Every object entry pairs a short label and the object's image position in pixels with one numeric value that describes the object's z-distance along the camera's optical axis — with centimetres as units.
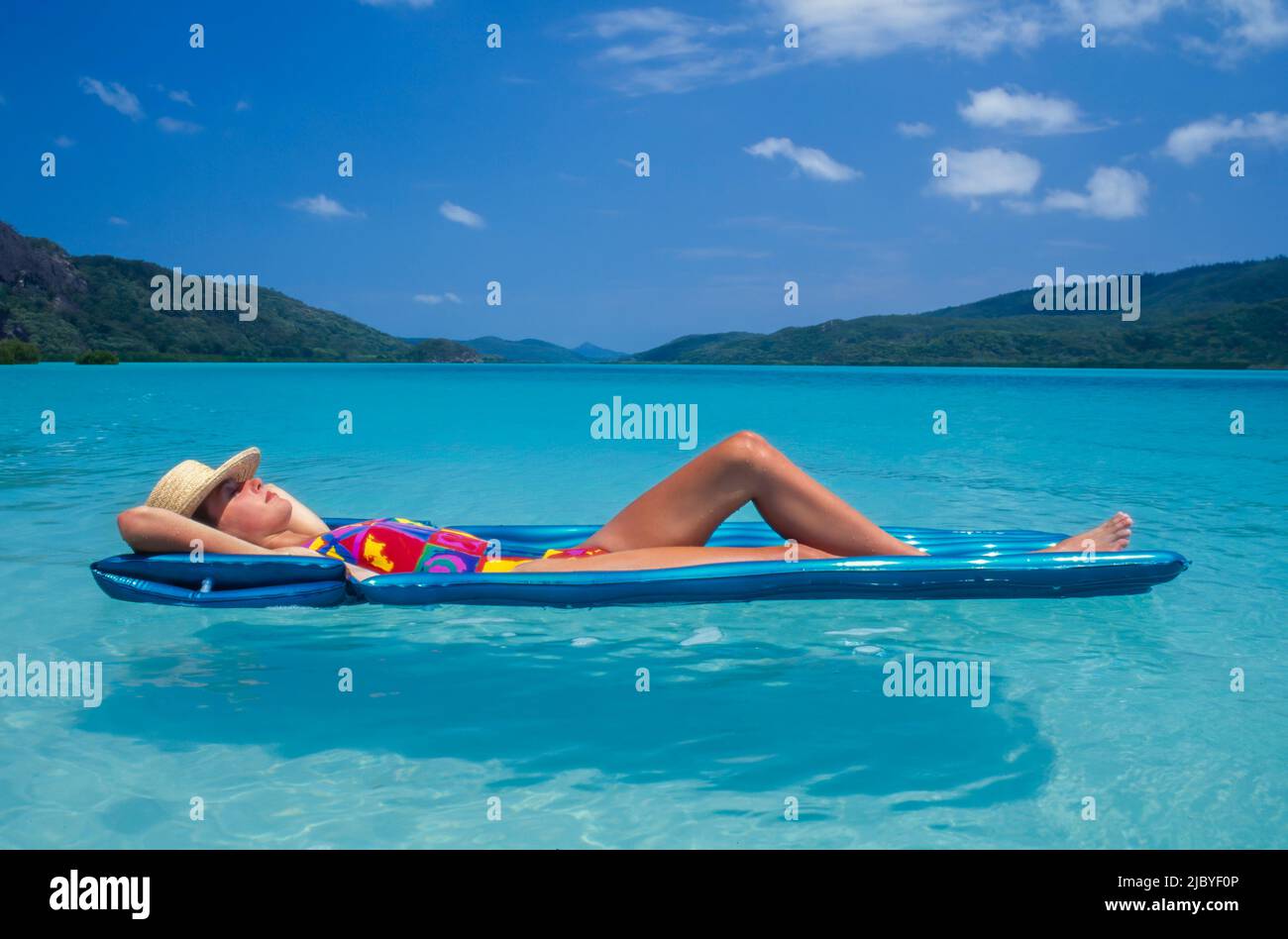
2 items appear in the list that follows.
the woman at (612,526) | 366
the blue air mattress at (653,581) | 345
